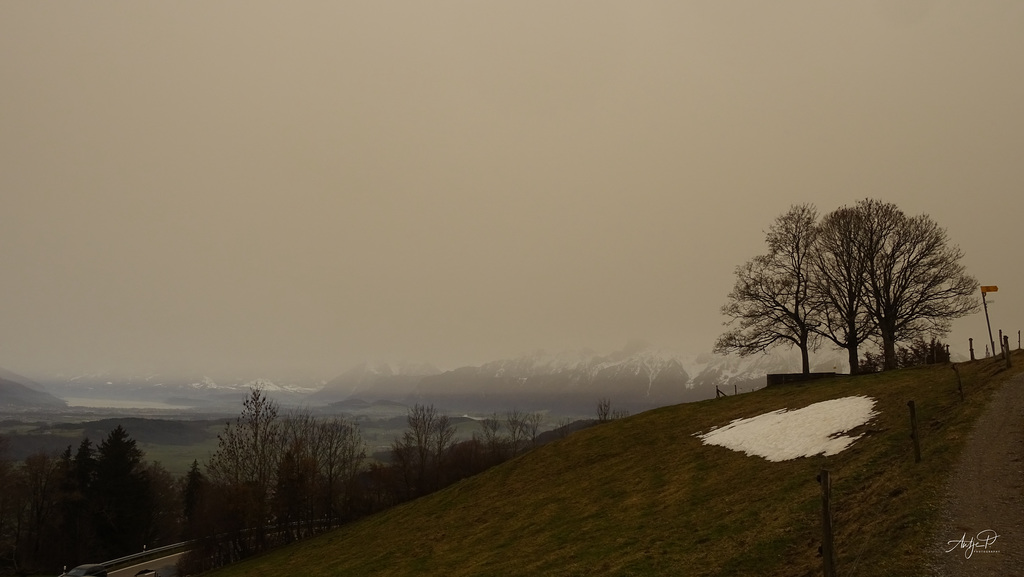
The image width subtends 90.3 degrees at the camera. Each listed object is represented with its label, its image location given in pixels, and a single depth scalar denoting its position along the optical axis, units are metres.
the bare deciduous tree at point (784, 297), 60.66
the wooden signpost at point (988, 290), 44.79
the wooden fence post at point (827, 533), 12.80
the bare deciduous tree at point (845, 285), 58.41
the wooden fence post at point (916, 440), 20.16
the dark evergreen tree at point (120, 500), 92.56
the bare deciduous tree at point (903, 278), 55.34
